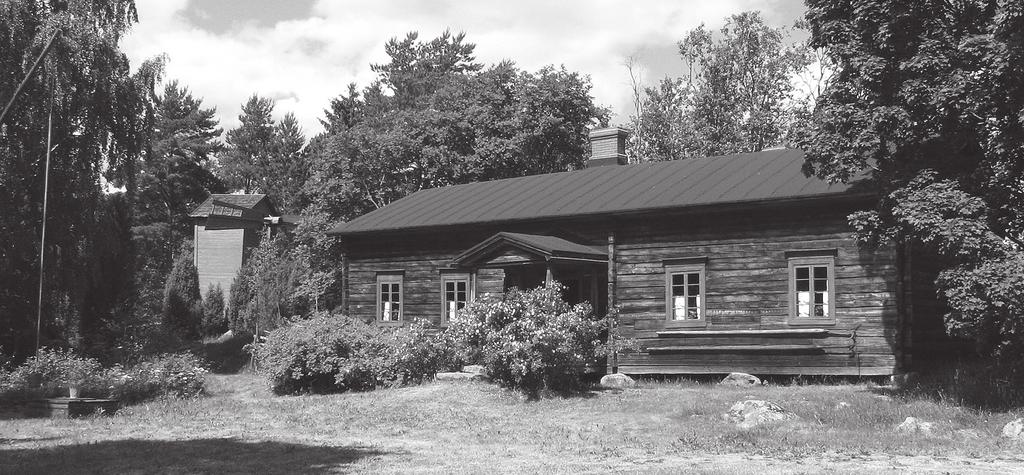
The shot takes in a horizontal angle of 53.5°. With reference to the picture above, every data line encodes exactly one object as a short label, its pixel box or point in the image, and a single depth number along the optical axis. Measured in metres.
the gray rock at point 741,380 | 21.16
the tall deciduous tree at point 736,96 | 46.72
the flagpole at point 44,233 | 24.21
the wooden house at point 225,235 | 57.06
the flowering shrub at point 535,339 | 19.27
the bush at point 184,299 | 43.75
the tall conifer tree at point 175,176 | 65.56
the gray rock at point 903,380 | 19.02
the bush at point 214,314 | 47.88
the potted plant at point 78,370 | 22.18
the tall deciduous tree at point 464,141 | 40.28
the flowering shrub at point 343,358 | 22.55
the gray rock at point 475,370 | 21.86
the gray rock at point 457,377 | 21.69
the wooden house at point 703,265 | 20.39
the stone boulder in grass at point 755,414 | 15.52
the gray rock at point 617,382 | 21.58
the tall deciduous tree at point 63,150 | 27.14
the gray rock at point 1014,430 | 14.14
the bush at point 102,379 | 21.12
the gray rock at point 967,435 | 14.26
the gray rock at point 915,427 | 14.59
